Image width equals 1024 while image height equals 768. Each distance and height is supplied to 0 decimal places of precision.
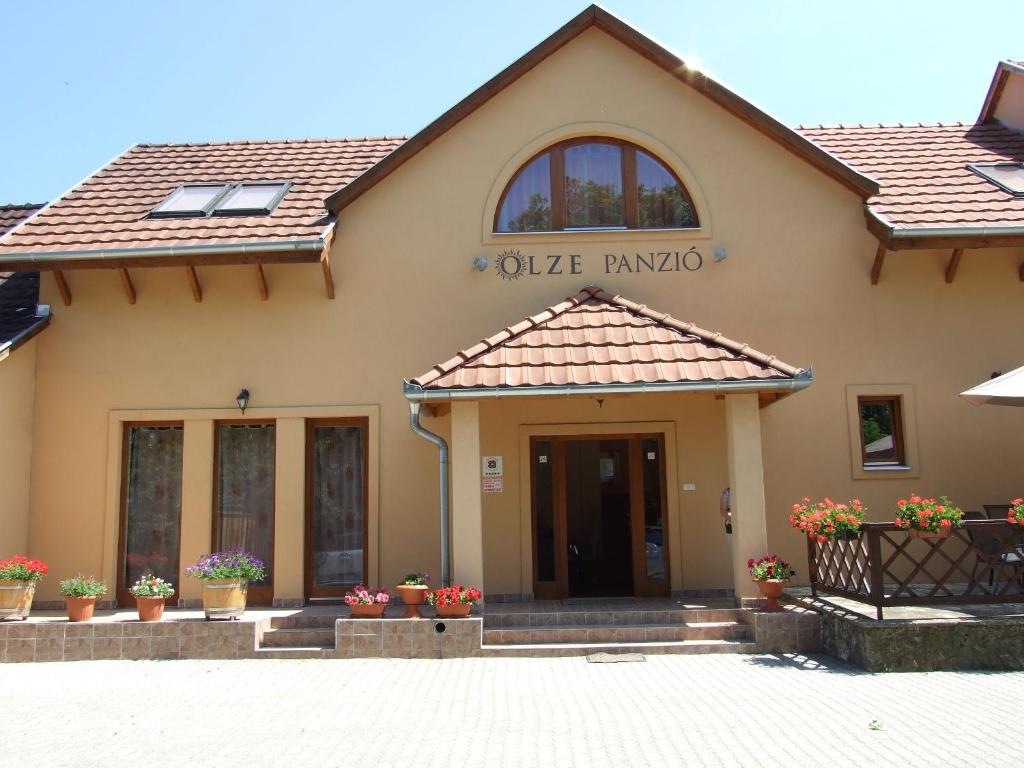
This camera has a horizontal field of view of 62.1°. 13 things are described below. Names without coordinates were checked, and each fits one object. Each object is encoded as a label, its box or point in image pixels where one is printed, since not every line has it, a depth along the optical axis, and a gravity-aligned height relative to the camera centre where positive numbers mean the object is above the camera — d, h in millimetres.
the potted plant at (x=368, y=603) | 9594 -1160
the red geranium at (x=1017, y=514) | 8559 -276
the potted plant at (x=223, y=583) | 9859 -919
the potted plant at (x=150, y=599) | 9938 -1097
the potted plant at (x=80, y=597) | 9922 -1066
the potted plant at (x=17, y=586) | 9914 -923
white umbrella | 8969 +1018
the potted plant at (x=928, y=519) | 8641 -308
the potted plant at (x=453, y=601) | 9383 -1124
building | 11492 +2203
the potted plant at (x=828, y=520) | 8999 -318
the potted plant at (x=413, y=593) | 9602 -1062
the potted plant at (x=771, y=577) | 9461 -944
